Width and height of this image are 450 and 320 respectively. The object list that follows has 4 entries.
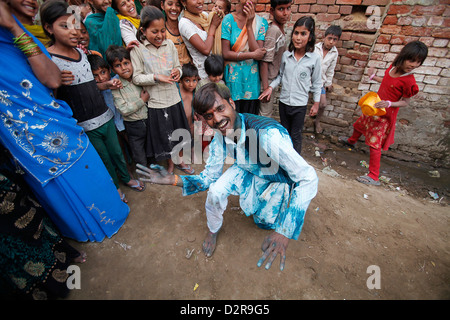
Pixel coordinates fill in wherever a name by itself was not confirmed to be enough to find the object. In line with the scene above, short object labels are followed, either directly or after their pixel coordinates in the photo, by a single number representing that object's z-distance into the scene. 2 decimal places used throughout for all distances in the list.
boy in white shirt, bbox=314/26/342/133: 3.38
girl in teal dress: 2.77
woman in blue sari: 1.41
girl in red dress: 2.54
